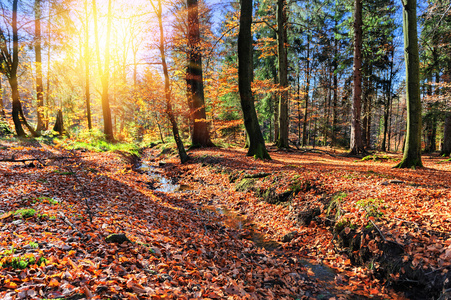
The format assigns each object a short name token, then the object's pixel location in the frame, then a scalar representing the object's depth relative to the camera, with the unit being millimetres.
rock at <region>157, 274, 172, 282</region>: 2936
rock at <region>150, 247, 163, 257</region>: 3638
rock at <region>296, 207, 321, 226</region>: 5746
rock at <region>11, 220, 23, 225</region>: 3477
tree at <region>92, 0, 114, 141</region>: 16750
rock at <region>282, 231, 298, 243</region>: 5285
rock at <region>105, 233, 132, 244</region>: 3559
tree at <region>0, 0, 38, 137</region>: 12578
